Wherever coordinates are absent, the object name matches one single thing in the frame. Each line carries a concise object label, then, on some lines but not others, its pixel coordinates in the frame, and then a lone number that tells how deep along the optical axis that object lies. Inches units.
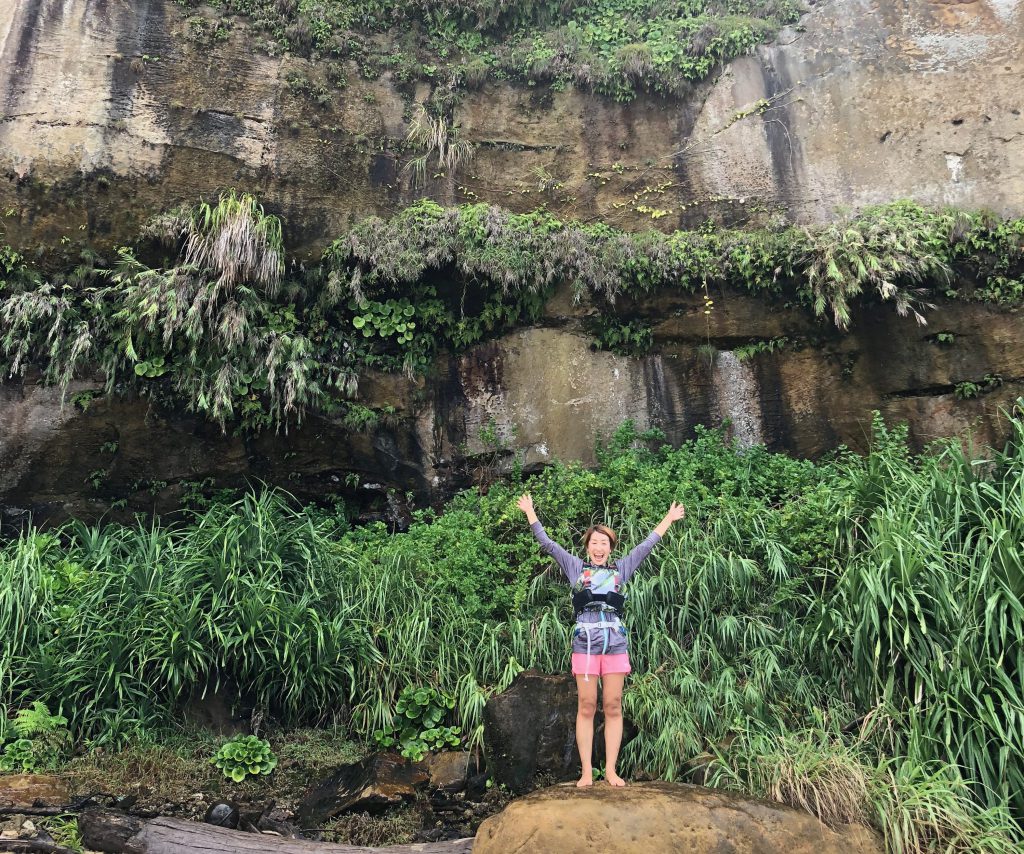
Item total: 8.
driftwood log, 154.6
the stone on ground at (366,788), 176.6
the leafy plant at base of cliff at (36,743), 179.9
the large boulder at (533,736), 181.8
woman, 159.6
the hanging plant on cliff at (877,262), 271.1
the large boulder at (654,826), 134.8
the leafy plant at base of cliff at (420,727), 195.5
